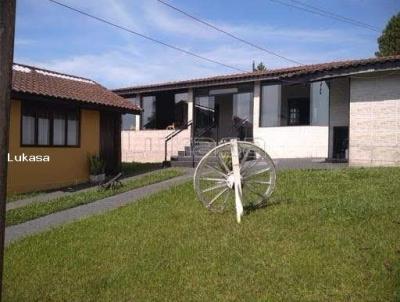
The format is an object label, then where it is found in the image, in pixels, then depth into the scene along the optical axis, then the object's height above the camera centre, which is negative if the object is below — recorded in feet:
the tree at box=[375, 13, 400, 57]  94.17 +21.23
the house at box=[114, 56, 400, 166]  51.47 +4.73
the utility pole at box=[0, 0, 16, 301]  13.10 +1.91
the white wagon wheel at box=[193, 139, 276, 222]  29.12 -1.41
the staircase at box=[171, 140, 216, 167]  65.16 -0.93
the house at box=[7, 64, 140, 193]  47.70 +1.71
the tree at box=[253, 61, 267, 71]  162.33 +26.77
